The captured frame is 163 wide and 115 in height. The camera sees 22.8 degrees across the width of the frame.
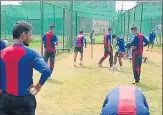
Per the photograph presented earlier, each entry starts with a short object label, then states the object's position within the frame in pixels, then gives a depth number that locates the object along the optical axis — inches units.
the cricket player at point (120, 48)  666.8
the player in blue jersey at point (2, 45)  255.1
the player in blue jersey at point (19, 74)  202.5
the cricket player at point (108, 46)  716.8
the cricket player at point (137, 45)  504.4
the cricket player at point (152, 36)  1128.8
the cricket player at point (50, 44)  543.8
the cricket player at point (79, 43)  754.2
